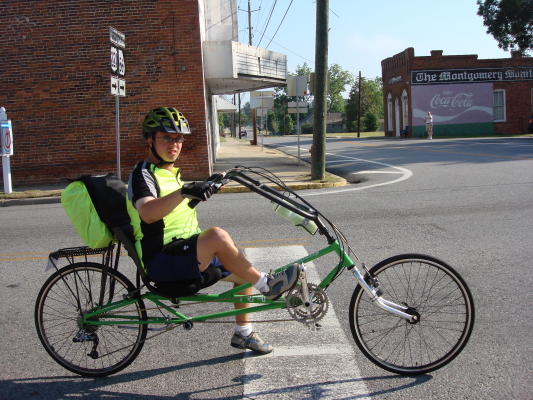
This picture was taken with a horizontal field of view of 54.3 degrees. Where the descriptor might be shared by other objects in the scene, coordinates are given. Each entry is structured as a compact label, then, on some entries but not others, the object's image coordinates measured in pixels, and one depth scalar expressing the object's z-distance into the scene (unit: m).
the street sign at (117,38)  9.89
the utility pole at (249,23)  50.81
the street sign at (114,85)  10.36
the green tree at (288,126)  108.11
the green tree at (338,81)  124.81
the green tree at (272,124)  110.90
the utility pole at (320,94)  13.88
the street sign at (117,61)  10.18
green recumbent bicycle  3.41
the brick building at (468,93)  43.81
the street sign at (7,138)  13.21
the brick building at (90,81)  14.70
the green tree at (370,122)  73.25
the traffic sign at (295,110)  22.28
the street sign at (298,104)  20.32
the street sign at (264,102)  32.81
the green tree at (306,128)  97.56
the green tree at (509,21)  41.16
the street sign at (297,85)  18.48
